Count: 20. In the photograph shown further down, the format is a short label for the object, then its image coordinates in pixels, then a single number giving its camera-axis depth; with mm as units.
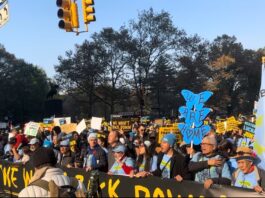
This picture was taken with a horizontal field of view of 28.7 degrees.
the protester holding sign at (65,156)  9539
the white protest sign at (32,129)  15102
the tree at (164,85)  60062
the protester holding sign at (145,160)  7446
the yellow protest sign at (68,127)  21953
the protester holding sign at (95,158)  8516
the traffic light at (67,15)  13938
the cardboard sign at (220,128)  19541
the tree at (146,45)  60781
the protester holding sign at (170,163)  6609
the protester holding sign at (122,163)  7105
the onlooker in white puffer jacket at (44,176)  4047
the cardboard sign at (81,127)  16609
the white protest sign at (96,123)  16250
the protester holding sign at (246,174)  6023
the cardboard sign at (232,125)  18469
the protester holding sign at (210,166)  6046
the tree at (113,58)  60938
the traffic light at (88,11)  14195
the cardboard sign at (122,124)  21520
